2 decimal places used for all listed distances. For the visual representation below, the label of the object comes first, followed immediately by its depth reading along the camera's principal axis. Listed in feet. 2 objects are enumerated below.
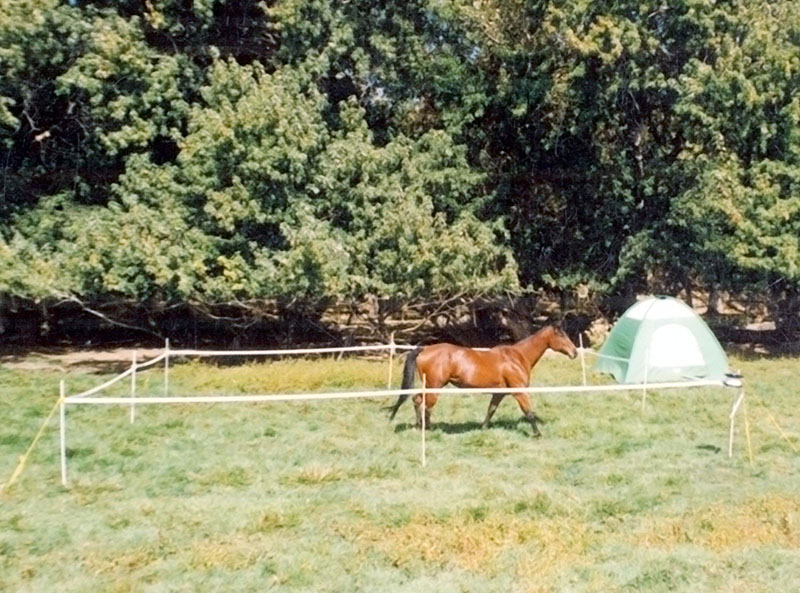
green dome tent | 49.32
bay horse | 37.01
